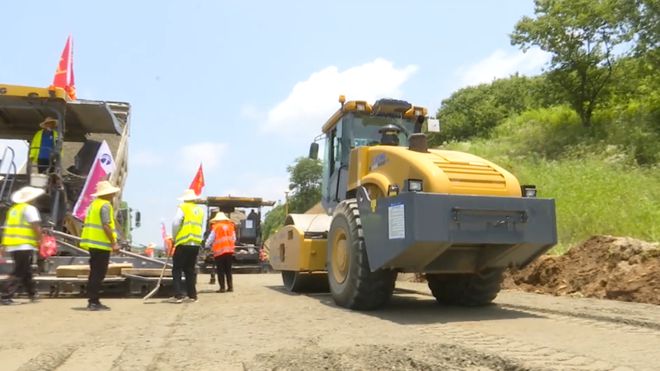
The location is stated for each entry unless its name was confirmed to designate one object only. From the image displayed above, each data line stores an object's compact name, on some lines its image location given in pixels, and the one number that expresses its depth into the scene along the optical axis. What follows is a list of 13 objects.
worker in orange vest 10.10
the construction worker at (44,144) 9.99
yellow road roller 5.71
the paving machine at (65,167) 8.76
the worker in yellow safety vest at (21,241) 7.61
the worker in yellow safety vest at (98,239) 7.13
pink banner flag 10.16
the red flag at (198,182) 18.47
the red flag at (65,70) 14.02
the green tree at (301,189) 45.16
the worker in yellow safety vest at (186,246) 8.05
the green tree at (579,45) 21.77
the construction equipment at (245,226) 19.86
